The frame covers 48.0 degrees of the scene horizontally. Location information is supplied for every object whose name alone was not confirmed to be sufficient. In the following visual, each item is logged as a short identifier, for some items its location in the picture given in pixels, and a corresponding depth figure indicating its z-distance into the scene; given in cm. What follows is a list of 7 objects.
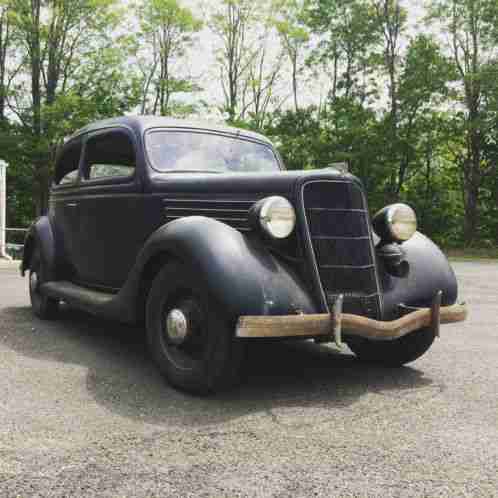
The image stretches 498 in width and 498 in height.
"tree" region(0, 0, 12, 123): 2668
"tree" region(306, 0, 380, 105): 2817
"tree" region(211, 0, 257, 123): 3048
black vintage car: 318
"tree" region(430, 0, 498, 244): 2494
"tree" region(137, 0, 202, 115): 2959
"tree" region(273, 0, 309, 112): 3070
